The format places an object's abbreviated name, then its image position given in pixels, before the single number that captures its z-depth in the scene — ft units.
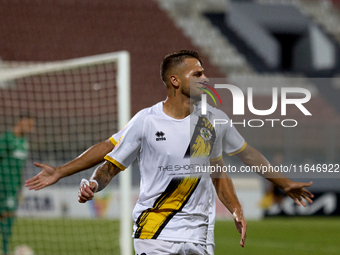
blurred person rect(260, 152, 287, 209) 95.25
